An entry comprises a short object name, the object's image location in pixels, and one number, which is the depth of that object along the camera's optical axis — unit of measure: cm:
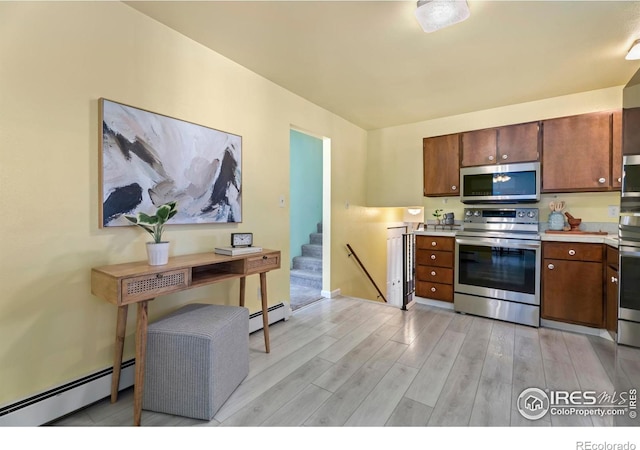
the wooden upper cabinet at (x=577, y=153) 281
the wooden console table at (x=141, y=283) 144
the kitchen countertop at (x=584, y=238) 249
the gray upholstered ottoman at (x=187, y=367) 154
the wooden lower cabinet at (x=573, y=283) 260
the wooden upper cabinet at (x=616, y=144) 274
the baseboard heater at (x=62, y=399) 142
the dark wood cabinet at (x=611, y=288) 234
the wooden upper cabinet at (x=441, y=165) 358
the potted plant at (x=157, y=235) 162
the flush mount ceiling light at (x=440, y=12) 166
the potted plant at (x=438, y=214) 380
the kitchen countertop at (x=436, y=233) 336
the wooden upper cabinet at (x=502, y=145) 313
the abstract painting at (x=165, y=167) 173
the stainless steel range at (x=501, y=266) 288
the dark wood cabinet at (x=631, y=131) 112
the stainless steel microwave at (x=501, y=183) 308
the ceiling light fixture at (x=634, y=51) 211
